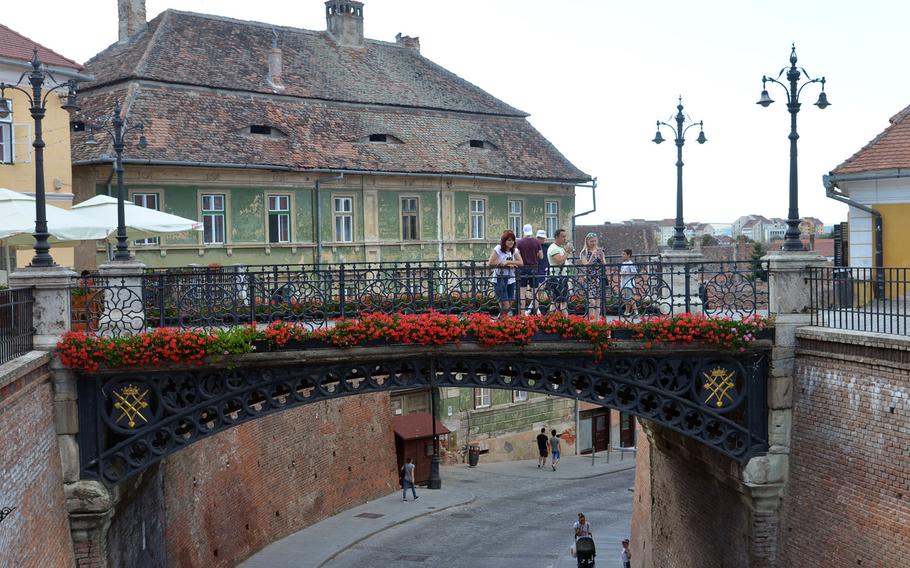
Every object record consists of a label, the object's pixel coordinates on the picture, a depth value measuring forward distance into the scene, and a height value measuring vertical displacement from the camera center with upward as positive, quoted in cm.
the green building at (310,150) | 3234 +383
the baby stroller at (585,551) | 2334 -602
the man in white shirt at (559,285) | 1706 -33
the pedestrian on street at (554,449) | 4150 -688
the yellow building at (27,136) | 2527 +326
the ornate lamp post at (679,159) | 2084 +190
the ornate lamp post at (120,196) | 1822 +129
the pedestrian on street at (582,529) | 2408 -575
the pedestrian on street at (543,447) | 4169 -683
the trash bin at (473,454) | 4088 -692
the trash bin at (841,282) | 1570 -34
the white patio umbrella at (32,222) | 1783 +87
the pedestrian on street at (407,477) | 3509 -660
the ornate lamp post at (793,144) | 1605 +167
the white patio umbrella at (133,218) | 1991 +100
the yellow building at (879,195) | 2130 +121
